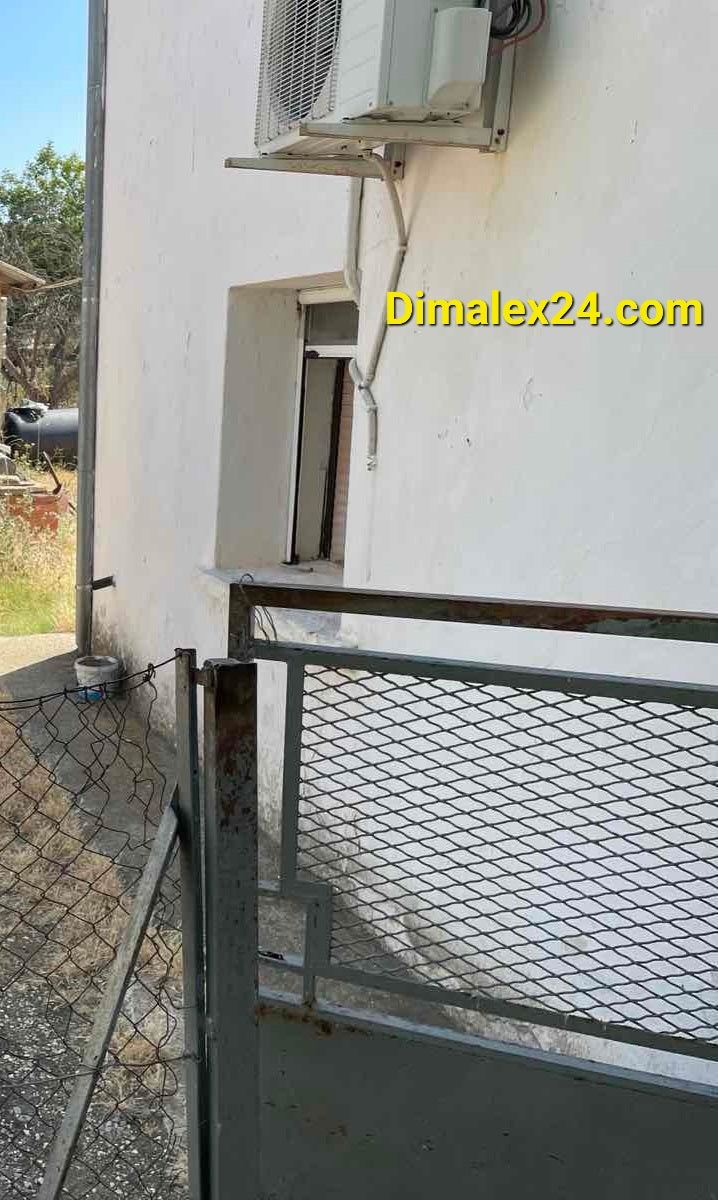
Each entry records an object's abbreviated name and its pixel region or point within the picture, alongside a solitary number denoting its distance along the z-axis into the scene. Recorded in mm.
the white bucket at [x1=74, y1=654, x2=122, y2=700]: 6141
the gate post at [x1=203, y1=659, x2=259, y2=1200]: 1596
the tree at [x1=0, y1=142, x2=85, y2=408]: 20000
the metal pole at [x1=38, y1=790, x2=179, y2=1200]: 1613
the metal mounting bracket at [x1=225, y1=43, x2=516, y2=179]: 2672
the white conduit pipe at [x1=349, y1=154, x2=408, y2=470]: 3297
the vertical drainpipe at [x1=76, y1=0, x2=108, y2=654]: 6422
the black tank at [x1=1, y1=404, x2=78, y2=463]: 14375
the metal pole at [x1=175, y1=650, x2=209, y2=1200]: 1681
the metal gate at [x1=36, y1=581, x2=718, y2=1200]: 1584
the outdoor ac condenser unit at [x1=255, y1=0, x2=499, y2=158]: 2461
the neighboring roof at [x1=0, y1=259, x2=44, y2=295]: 10052
